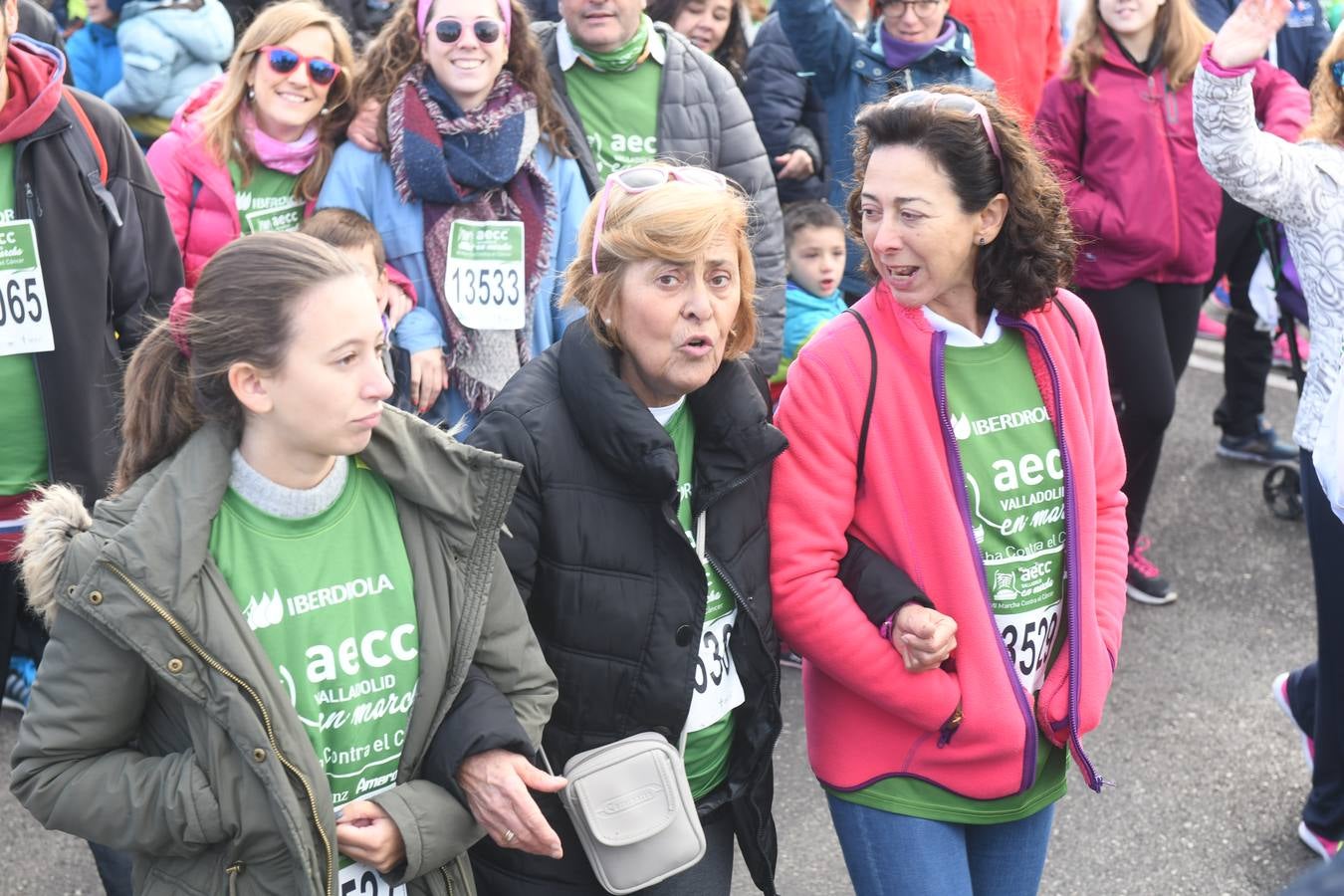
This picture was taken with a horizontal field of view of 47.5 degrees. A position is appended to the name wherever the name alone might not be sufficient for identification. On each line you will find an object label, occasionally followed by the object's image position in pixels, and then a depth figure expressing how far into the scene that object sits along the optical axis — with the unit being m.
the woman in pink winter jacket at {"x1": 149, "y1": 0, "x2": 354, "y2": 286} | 4.72
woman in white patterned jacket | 3.62
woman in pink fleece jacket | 2.88
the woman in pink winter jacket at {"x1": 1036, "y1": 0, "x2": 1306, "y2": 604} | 5.59
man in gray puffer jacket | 5.05
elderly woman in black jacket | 2.71
